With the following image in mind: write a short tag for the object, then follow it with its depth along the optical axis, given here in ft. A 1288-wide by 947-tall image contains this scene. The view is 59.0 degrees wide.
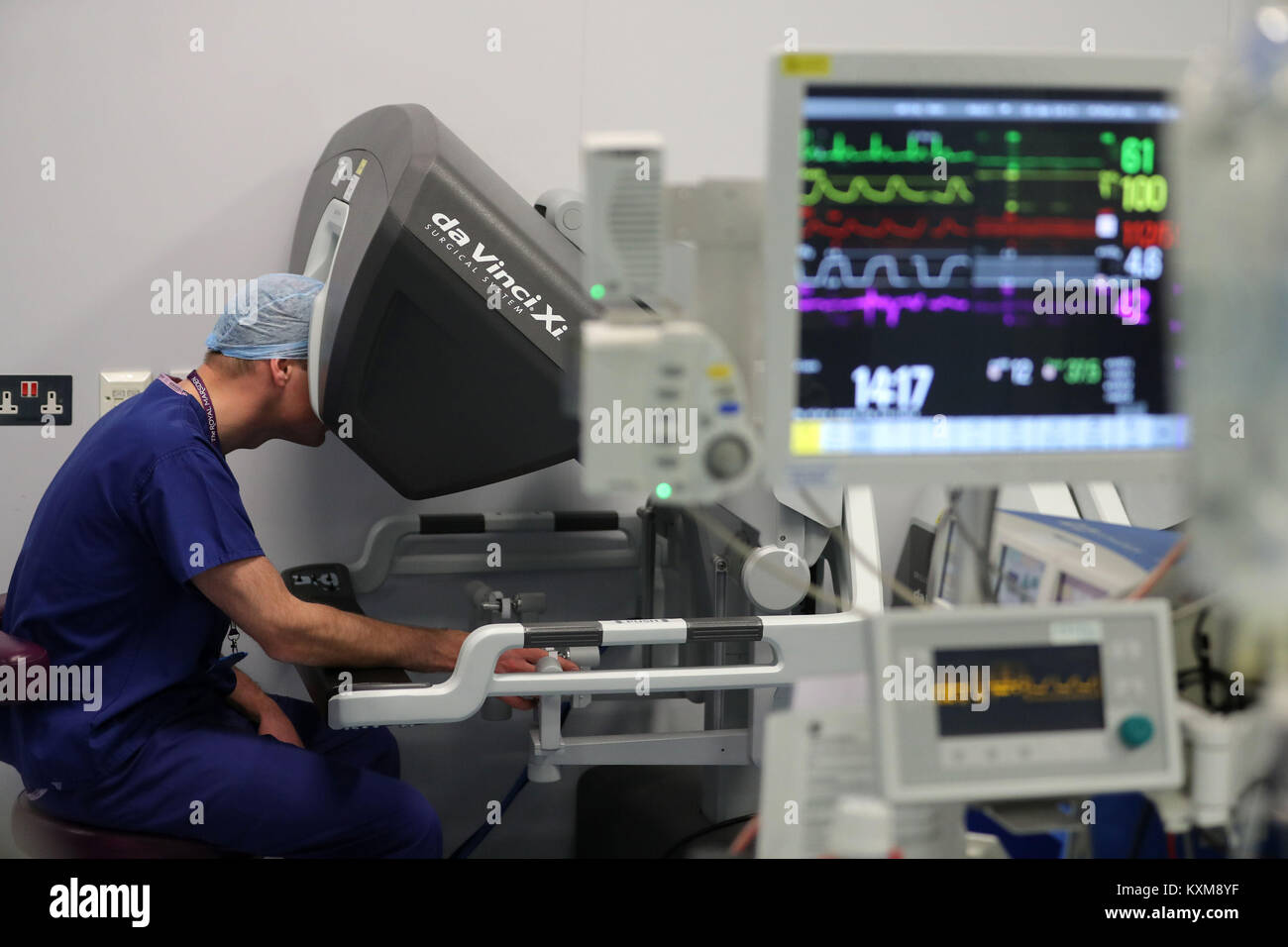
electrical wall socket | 7.66
